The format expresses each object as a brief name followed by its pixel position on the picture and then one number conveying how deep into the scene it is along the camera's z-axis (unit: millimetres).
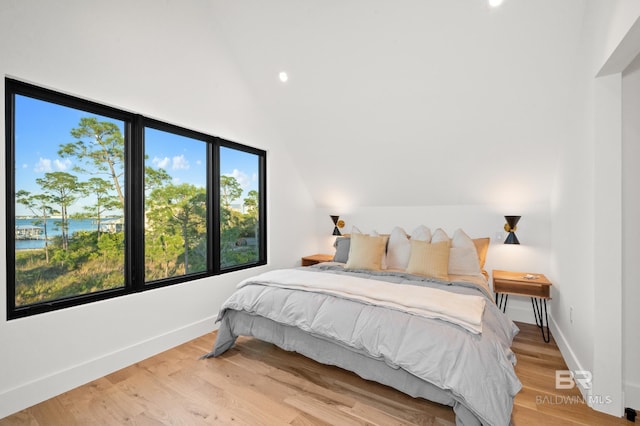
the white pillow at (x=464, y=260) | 3111
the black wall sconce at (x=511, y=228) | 3283
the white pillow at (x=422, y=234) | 3561
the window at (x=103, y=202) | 2064
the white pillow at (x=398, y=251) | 3406
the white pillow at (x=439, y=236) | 3347
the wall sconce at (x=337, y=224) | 4570
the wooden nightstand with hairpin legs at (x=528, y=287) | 2902
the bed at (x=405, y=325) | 1556
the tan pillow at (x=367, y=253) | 3312
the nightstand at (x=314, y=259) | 4359
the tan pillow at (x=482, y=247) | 3369
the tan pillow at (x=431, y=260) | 2961
